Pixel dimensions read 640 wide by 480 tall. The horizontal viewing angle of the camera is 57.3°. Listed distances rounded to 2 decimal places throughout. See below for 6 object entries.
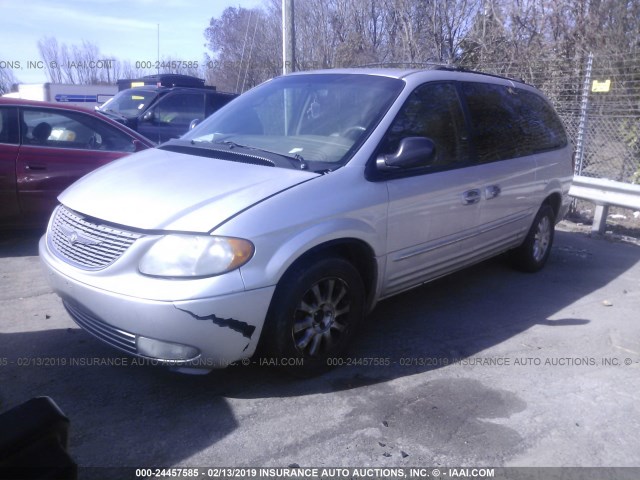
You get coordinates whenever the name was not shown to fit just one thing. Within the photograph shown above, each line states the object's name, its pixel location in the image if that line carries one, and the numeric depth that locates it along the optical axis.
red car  5.93
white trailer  23.48
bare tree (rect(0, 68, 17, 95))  26.11
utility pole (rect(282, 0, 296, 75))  9.52
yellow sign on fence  8.60
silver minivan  2.99
